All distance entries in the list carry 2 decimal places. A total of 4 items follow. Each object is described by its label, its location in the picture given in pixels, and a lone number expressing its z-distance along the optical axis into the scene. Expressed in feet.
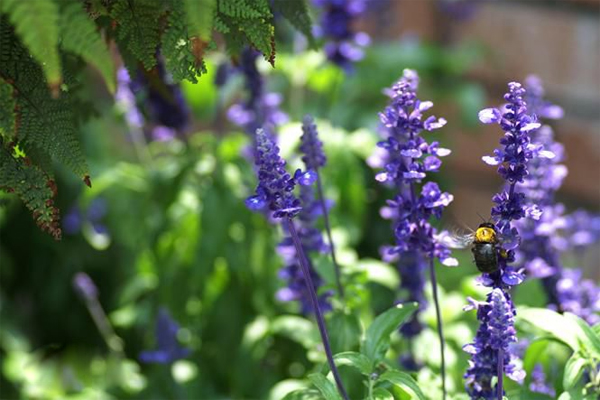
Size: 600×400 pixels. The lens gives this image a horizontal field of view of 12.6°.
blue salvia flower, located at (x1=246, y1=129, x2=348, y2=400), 3.84
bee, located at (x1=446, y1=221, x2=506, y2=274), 3.87
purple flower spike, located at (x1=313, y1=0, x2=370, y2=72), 5.13
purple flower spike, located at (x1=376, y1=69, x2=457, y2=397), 3.98
